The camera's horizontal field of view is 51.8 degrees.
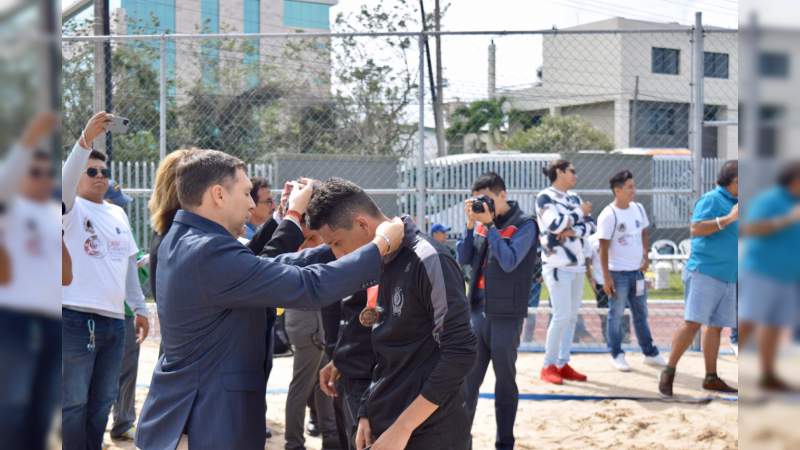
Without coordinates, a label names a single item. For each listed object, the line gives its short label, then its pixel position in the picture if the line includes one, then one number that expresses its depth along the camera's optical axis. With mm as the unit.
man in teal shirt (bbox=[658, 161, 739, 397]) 6383
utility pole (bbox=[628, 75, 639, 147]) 17811
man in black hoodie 2779
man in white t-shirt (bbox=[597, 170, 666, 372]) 7906
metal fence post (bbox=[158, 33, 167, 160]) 7688
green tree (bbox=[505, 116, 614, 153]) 14680
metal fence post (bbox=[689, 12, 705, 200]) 7508
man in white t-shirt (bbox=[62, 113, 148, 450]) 4184
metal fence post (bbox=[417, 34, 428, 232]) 7469
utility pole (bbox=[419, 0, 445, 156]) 9320
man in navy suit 2602
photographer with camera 5398
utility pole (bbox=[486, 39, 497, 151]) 8127
